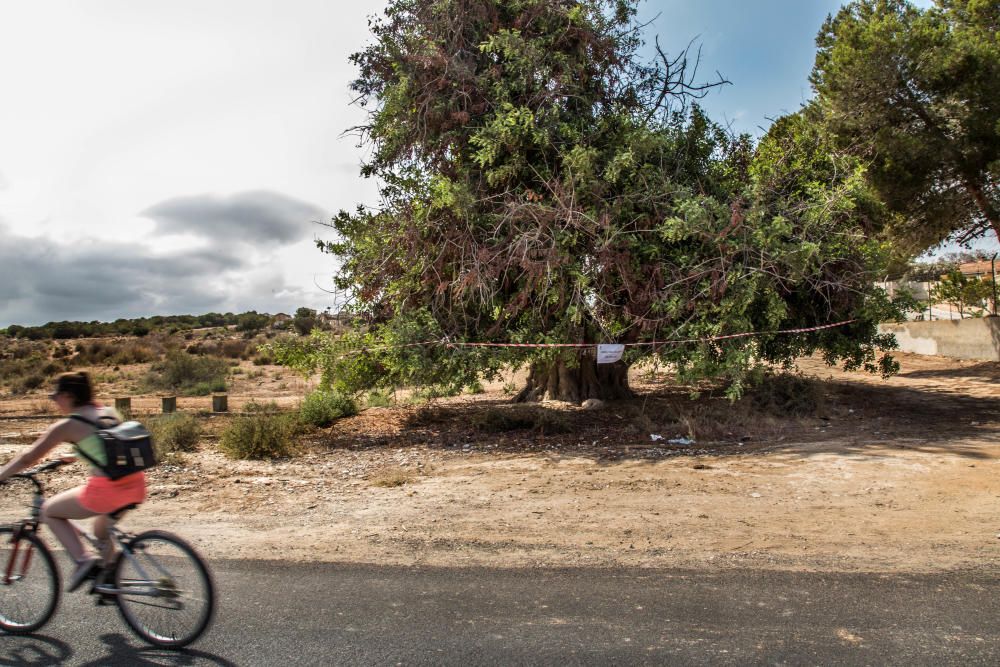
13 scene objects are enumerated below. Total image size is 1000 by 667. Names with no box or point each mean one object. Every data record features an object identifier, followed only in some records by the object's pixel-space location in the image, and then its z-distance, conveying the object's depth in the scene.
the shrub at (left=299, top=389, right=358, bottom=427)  13.66
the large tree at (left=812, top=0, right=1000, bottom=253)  16.55
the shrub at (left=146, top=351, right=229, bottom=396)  25.92
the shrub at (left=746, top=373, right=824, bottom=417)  13.23
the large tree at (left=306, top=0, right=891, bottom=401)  11.59
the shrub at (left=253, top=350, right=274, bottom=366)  36.18
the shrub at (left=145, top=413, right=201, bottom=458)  11.14
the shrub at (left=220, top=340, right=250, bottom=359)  41.09
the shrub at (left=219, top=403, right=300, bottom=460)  10.68
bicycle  3.96
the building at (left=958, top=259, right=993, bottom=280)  37.14
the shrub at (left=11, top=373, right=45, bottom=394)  25.98
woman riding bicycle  4.04
